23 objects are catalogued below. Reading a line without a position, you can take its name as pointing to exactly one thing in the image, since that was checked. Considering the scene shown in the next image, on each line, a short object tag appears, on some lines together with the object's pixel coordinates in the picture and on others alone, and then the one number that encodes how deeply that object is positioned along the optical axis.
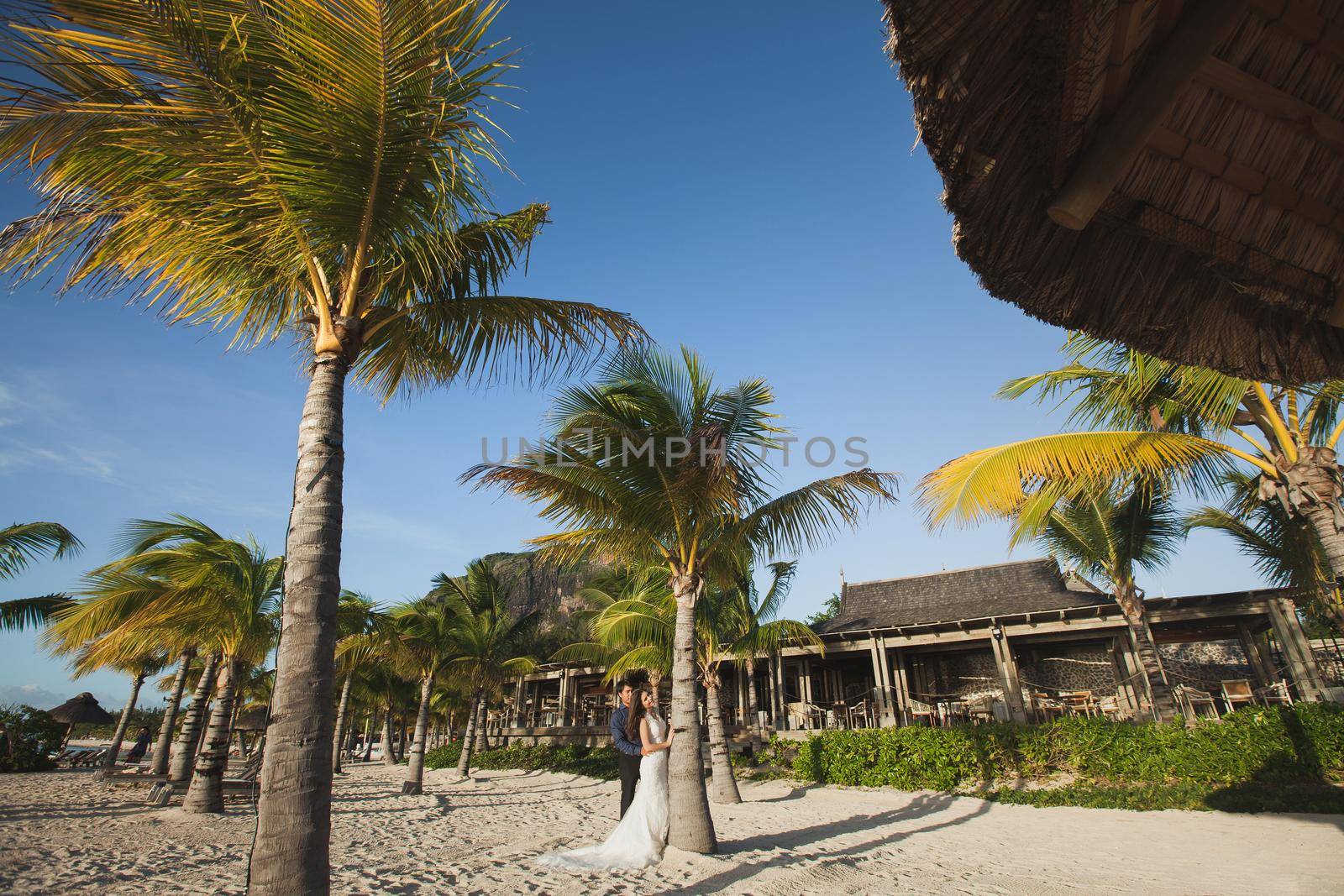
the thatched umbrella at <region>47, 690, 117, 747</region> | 21.95
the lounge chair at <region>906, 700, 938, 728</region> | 17.15
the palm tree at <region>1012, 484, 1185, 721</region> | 13.52
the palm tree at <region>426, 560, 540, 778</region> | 19.16
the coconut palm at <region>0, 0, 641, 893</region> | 3.27
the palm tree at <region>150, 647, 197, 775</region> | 14.27
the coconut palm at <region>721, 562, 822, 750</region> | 16.30
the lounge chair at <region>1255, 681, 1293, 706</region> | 12.66
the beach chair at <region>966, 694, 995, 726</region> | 16.67
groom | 7.10
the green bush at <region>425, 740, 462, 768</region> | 27.50
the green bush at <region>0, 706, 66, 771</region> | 18.17
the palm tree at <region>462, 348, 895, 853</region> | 8.06
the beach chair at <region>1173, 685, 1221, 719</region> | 14.32
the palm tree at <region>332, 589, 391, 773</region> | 14.51
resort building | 14.50
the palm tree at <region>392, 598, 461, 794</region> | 14.38
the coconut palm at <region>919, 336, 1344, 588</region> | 6.23
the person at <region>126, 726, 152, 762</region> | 21.12
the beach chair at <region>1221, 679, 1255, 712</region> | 13.34
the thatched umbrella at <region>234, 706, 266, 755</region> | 17.52
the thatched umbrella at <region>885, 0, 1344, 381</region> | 1.63
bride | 6.28
